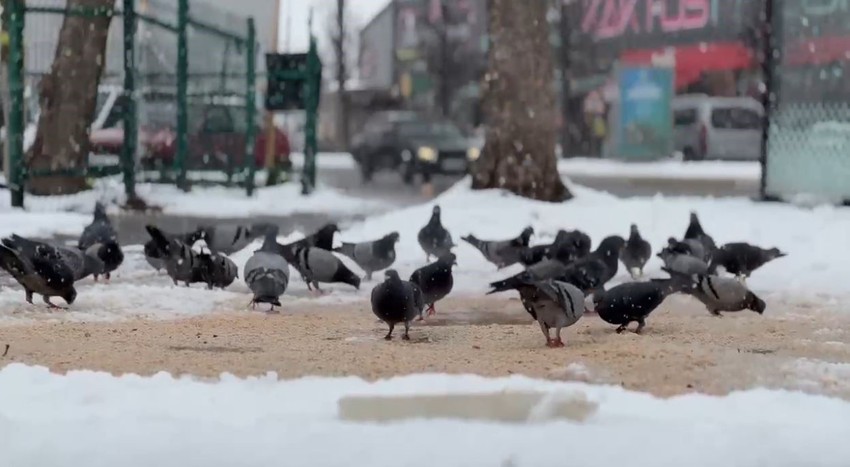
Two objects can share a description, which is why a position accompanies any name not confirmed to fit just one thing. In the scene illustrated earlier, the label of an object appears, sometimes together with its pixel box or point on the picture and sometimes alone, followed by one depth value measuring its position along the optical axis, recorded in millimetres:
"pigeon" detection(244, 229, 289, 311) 8109
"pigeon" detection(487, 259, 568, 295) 7520
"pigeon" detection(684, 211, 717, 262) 10505
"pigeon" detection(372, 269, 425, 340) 6934
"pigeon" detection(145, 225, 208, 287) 9180
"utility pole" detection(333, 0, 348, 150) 60281
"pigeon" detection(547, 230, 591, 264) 9281
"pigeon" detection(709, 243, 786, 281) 9711
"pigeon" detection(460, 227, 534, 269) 10398
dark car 28656
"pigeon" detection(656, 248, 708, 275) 8812
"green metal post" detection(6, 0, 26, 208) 14070
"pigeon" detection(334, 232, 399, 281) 9969
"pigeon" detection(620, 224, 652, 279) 10195
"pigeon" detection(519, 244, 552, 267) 9452
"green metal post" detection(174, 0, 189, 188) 17422
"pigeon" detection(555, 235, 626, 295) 8195
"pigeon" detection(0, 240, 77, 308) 7938
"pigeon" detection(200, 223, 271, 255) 10164
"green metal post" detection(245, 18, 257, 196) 18594
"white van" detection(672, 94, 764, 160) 39469
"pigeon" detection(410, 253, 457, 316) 7973
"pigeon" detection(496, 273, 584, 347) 6738
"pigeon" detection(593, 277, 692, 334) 7262
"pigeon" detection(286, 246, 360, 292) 9266
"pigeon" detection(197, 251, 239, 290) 9164
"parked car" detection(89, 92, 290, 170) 19719
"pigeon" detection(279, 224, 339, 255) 9898
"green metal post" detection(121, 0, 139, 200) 15719
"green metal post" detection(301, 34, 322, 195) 19469
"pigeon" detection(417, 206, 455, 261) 10852
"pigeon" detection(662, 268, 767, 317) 8102
